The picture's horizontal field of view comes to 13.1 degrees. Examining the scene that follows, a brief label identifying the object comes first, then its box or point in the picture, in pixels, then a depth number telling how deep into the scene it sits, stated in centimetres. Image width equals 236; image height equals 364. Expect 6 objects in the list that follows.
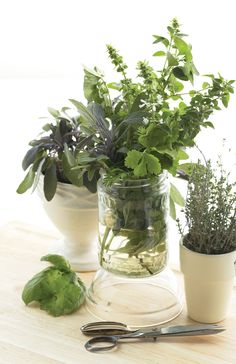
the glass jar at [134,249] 129
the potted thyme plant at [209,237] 128
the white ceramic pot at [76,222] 143
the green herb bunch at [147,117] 124
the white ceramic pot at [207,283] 128
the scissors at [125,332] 127
